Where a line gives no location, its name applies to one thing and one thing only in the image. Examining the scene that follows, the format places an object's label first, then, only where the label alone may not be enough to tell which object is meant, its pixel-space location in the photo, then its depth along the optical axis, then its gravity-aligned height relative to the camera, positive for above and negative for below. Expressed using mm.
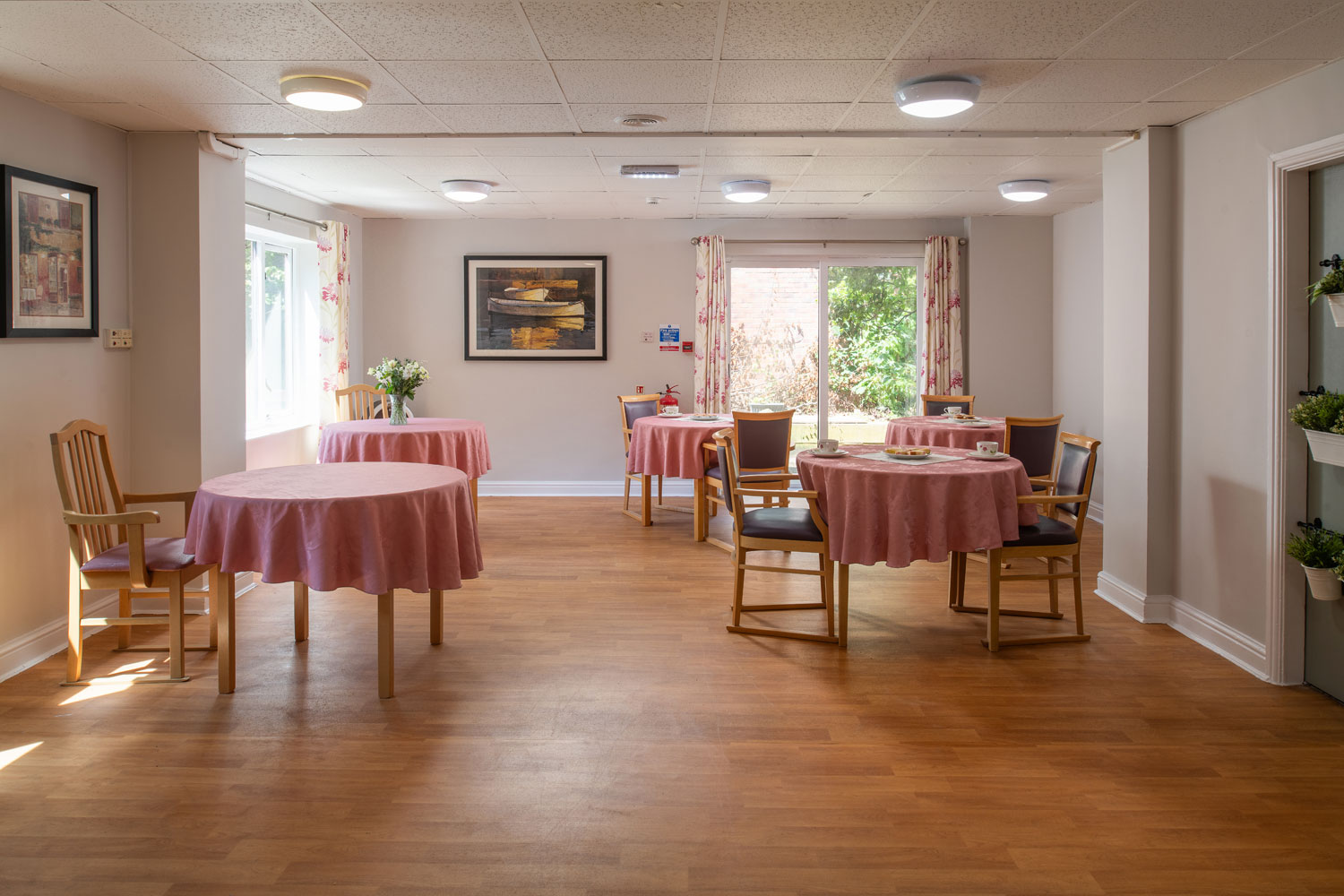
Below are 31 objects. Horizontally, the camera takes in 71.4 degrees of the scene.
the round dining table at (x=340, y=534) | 3416 -407
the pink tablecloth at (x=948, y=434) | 6418 -81
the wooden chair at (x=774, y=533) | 4340 -516
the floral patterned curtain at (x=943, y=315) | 8430 +966
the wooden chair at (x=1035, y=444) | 5676 -133
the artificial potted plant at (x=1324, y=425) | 3365 -18
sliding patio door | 8742 +863
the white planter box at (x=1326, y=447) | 3354 -99
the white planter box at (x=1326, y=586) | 3465 -615
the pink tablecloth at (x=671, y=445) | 6785 -163
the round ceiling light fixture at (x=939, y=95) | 3930 +1390
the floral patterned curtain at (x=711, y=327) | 8547 +888
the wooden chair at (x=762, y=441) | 6200 -116
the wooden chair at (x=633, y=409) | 7855 +124
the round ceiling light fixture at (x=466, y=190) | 6496 +1652
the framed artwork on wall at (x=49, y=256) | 3994 +778
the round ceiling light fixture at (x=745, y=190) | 6527 +1646
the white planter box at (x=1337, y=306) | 3312 +405
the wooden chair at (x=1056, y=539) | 4285 -548
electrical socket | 4703 +448
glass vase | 6309 +96
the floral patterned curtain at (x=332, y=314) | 7668 +931
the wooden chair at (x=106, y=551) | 3674 -513
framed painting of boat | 8648 +1084
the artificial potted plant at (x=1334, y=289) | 3312 +465
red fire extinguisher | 7830 +202
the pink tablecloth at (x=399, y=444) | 6098 -124
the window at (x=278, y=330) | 7035 +771
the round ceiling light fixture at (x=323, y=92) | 3912 +1417
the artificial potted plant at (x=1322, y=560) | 3465 -524
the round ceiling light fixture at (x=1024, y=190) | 6551 +1641
